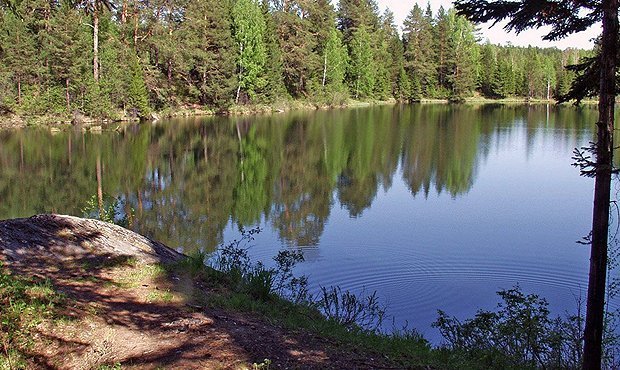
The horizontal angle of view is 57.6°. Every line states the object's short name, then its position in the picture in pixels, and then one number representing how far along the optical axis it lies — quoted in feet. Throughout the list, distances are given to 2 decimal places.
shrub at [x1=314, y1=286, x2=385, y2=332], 27.81
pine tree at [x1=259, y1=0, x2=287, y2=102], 189.98
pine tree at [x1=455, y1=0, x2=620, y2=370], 19.40
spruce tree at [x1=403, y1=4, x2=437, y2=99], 263.98
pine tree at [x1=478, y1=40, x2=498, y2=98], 288.10
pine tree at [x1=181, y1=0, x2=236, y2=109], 165.37
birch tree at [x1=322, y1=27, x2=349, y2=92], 218.38
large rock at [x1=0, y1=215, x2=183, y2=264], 24.75
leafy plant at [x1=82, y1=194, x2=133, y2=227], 40.04
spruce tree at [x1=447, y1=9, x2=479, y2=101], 269.23
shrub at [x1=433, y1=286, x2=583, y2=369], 22.09
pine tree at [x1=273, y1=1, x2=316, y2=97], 202.28
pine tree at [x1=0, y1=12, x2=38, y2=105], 123.06
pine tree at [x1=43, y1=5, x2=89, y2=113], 125.49
